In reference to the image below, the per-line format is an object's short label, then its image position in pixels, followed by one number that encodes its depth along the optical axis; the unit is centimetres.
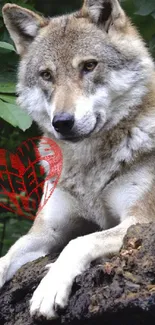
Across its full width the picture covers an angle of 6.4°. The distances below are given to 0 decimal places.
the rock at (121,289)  692
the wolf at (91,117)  988
